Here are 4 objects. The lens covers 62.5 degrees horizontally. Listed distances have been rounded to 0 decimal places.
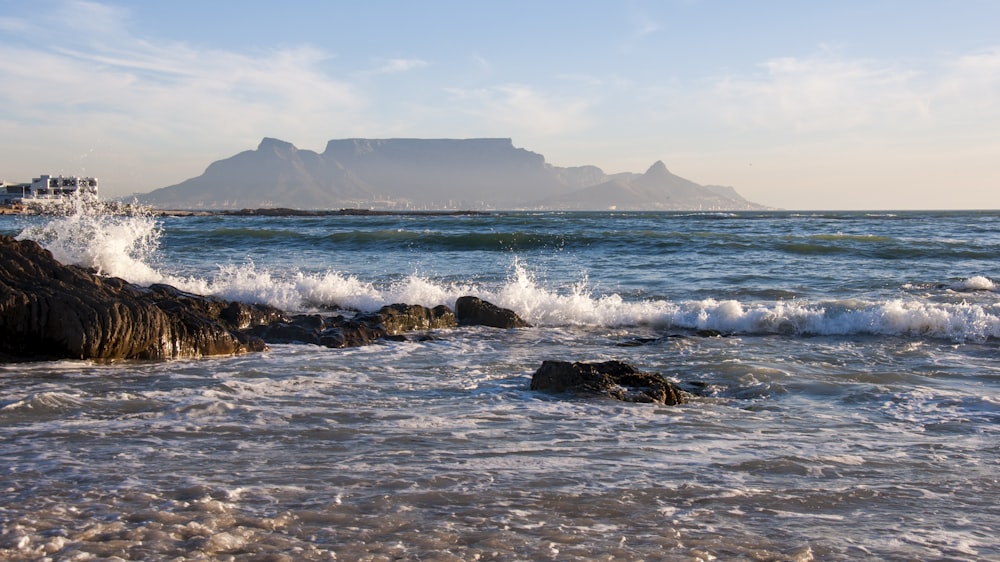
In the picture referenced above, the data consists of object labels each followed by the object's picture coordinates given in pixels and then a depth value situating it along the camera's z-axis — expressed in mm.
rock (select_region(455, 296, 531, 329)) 12195
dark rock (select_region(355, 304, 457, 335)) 11461
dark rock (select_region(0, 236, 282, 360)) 8227
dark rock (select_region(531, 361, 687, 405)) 7082
